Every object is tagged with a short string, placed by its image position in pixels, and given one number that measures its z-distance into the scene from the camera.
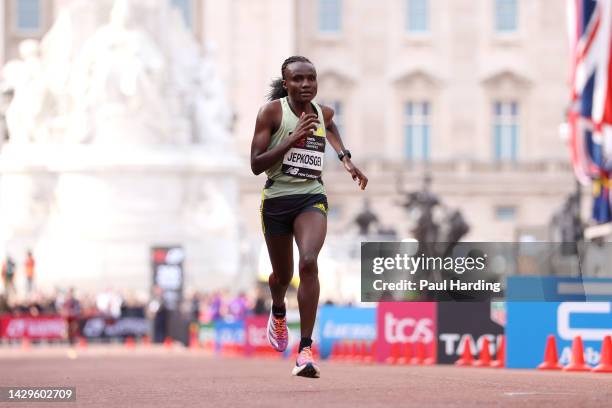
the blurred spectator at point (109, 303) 49.58
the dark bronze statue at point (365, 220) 73.62
